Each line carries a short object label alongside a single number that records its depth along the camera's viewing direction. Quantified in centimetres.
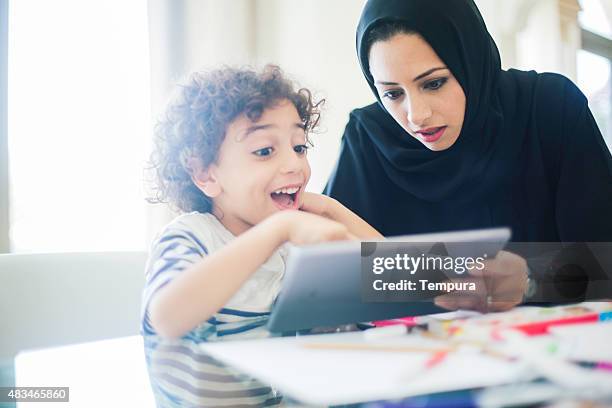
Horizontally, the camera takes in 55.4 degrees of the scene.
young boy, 52
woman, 89
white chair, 82
